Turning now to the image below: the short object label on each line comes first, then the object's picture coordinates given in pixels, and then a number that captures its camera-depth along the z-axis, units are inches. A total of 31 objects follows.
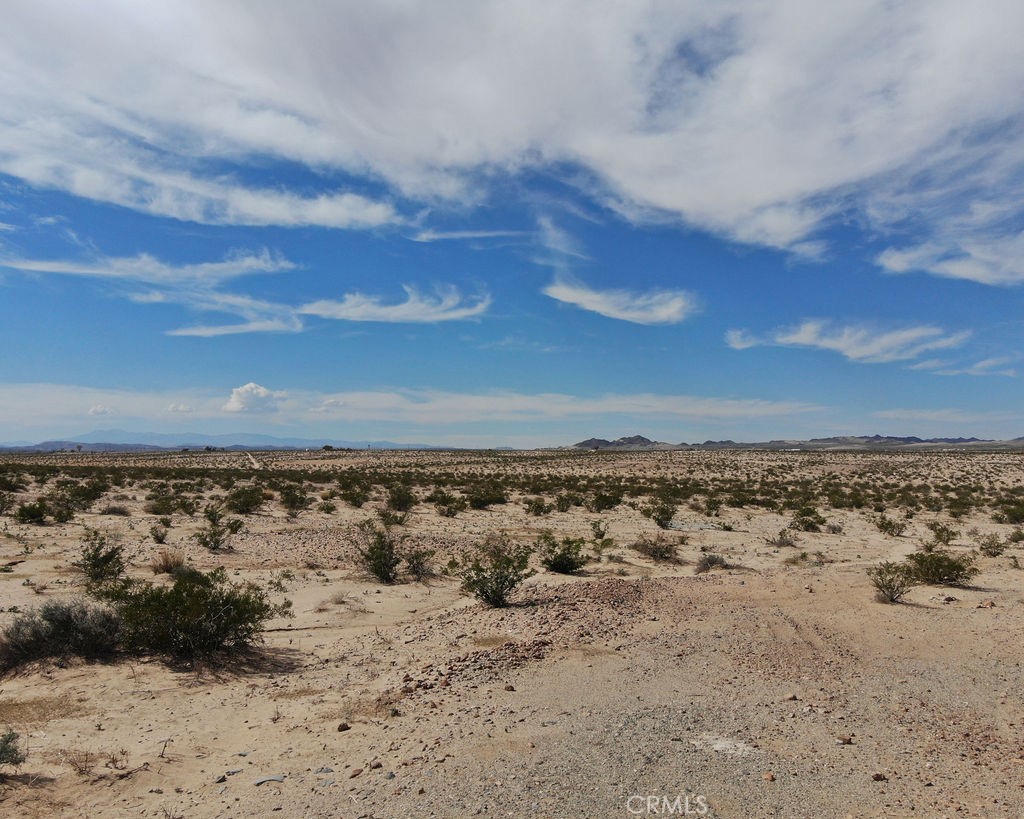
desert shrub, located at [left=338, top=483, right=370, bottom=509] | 1206.7
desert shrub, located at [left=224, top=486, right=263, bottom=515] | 1033.5
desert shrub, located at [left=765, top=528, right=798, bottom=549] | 789.2
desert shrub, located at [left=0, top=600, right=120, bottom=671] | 325.7
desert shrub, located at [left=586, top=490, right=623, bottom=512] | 1193.4
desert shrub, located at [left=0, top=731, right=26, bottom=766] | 212.5
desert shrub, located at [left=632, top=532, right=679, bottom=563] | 687.1
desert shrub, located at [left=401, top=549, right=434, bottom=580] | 589.0
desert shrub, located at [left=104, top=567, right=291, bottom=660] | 337.4
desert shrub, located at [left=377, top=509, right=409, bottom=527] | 895.7
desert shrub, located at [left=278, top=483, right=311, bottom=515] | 1085.2
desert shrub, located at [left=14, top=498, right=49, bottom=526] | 837.8
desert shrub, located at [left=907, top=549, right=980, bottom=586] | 510.1
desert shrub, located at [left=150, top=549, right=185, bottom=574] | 580.1
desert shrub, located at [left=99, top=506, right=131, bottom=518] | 989.5
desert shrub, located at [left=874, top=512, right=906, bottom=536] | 896.9
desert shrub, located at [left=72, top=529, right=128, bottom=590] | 505.8
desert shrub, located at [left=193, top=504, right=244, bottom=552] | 701.3
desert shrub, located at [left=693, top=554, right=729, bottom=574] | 613.7
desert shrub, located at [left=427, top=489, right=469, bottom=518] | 1066.4
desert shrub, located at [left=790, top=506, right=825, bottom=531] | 925.8
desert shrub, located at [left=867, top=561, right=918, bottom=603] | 455.5
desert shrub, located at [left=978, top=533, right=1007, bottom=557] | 673.0
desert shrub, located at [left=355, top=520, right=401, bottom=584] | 566.3
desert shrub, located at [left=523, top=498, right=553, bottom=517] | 1130.5
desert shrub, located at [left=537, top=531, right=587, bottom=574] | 595.4
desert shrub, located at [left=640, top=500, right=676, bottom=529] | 956.2
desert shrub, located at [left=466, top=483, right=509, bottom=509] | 1208.7
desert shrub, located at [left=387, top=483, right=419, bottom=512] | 1133.4
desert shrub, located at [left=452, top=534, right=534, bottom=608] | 446.9
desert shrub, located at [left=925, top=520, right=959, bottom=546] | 763.4
